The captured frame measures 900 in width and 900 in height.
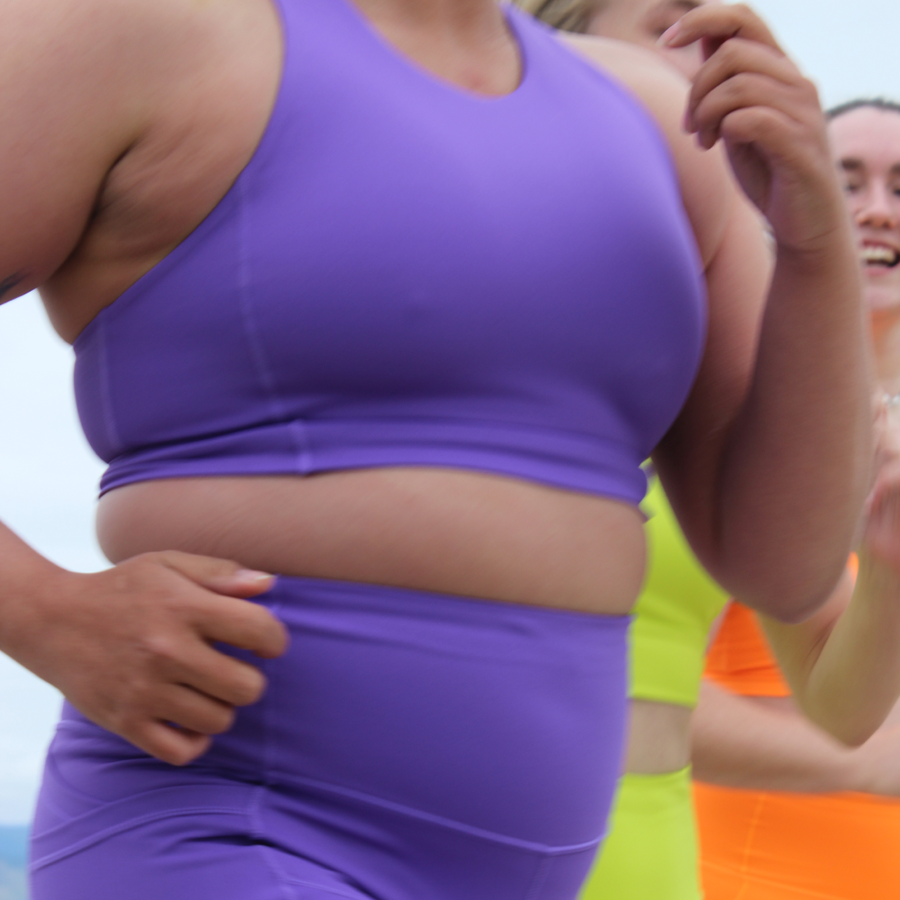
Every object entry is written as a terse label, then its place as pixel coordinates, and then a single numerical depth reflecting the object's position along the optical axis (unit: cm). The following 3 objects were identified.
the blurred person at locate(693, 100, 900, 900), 464
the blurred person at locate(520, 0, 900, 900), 373
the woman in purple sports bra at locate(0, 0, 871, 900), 317
